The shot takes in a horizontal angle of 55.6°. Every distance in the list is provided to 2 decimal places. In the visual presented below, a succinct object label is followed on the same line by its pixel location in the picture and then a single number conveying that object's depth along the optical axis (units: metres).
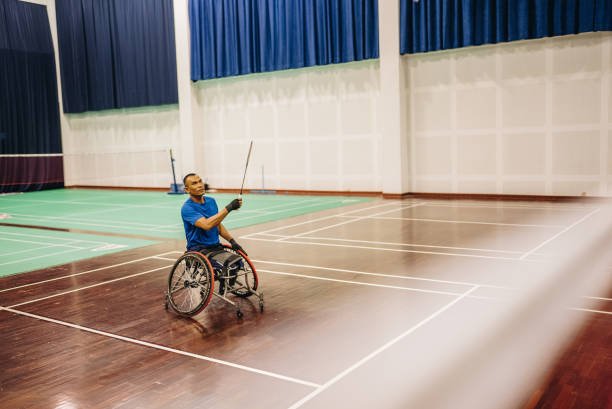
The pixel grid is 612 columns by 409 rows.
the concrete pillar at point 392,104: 14.66
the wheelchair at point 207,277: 5.20
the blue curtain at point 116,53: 19.25
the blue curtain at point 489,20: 12.45
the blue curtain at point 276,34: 15.43
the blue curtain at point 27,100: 20.81
